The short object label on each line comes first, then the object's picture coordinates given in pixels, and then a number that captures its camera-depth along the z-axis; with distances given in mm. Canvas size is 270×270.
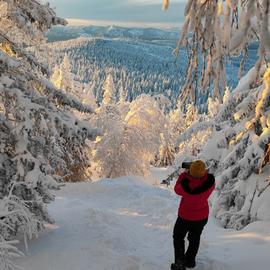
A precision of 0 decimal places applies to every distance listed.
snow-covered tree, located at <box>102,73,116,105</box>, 42812
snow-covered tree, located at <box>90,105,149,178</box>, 27625
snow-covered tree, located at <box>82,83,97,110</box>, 45497
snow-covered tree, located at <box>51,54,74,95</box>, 36938
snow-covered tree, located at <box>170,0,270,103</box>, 3383
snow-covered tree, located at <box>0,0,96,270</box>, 6828
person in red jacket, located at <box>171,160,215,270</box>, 6195
